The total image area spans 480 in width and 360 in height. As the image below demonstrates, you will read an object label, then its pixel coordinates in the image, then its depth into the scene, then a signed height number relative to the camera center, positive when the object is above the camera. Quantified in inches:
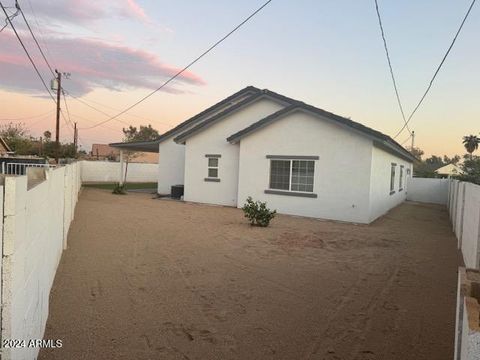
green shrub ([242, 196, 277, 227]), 518.3 -64.8
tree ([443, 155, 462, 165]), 2794.3 +124.0
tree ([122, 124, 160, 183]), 2411.0 +173.8
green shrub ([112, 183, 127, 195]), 934.4 -72.6
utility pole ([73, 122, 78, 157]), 2310.0 +146.4
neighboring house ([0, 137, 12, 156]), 1251.4 +23.5
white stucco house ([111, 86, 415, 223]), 596.1 +12.9
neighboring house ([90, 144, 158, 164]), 1982.3 +18.5
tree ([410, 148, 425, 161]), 3186.0 +178.9
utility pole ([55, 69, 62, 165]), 1173.1 +142.2
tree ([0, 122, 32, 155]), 1863.4 +79.6
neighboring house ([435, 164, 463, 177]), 1370.6 +17.0
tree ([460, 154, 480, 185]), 966.2 +18.1
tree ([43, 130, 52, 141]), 2902.3 +170.4
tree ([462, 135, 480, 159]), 1805.4 +152.0
